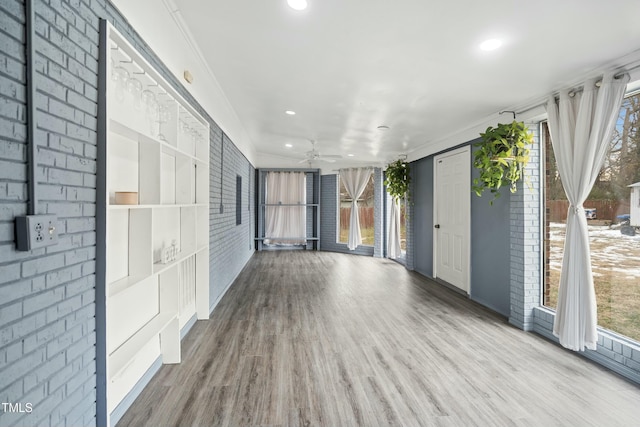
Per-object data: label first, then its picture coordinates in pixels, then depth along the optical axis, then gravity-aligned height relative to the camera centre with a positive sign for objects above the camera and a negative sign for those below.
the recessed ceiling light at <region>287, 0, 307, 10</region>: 1.97 +1.32
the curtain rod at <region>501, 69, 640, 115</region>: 2.38 +1.09
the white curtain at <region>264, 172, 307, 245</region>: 8.84 +0.11
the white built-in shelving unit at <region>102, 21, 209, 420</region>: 1.70 +0.01
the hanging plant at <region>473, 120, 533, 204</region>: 3.32 +0.64
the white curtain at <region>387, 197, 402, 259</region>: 7.24 -0.42
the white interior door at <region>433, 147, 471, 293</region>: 4.62 -0.06
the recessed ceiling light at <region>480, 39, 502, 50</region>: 2.24 +1.22
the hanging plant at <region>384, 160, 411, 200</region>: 6.33 +0.70
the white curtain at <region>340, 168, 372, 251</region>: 8.19 +0.53
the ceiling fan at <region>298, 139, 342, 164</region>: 6.16 +1.13
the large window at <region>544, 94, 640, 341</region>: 2.51 -0.13
